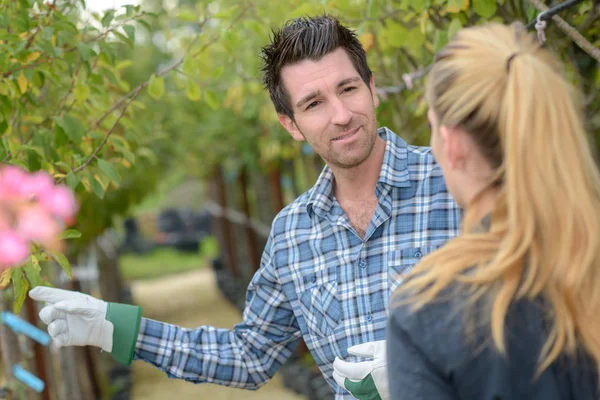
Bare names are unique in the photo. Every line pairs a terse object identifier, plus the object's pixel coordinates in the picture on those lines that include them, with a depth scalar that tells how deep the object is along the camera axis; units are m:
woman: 2.62
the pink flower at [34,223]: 2.91
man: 4.62
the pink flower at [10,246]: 2.82
